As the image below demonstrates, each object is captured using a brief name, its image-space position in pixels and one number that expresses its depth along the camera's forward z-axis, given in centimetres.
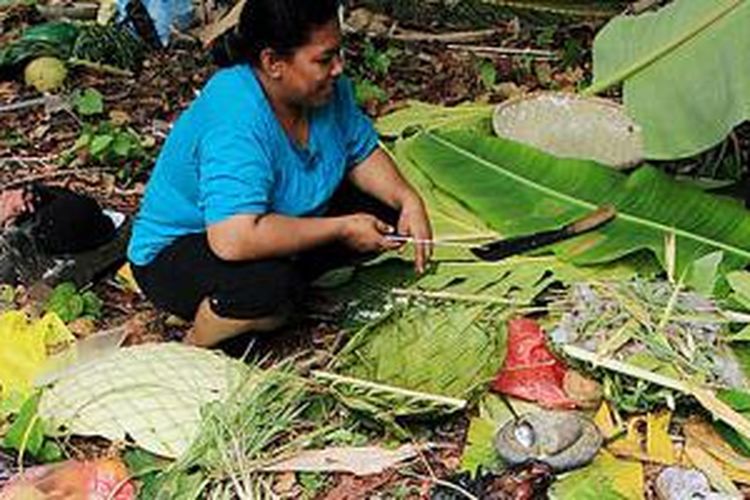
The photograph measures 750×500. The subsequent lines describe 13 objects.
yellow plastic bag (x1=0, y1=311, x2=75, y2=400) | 334
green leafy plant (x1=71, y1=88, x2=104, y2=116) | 494
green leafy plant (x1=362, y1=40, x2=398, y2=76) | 522
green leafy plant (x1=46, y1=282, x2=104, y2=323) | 367
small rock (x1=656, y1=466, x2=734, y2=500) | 287
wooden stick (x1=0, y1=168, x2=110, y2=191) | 448
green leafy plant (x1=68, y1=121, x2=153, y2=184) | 452
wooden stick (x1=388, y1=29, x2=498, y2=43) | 548
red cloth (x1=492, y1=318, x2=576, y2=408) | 320
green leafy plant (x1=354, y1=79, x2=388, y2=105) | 493
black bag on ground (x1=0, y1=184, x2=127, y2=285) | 377
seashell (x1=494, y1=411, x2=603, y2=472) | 294
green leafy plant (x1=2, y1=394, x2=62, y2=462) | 309
